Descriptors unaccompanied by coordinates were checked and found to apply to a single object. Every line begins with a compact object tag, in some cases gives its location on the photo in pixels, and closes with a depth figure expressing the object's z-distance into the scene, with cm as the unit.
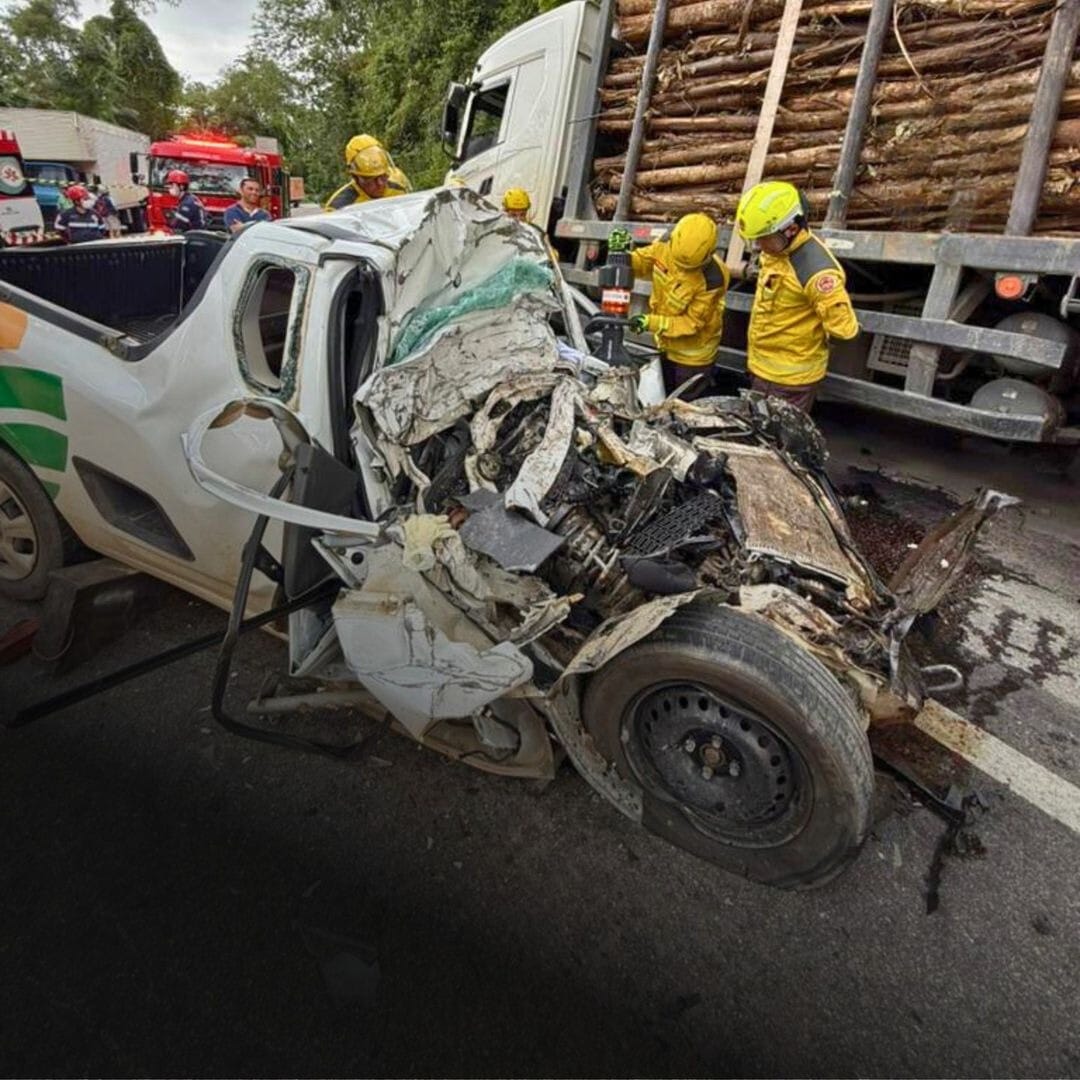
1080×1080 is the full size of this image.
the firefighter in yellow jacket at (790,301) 368
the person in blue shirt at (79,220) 1294
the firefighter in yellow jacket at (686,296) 433
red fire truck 1673
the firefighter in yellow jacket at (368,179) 534
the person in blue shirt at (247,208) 852
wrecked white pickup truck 189
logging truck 356
